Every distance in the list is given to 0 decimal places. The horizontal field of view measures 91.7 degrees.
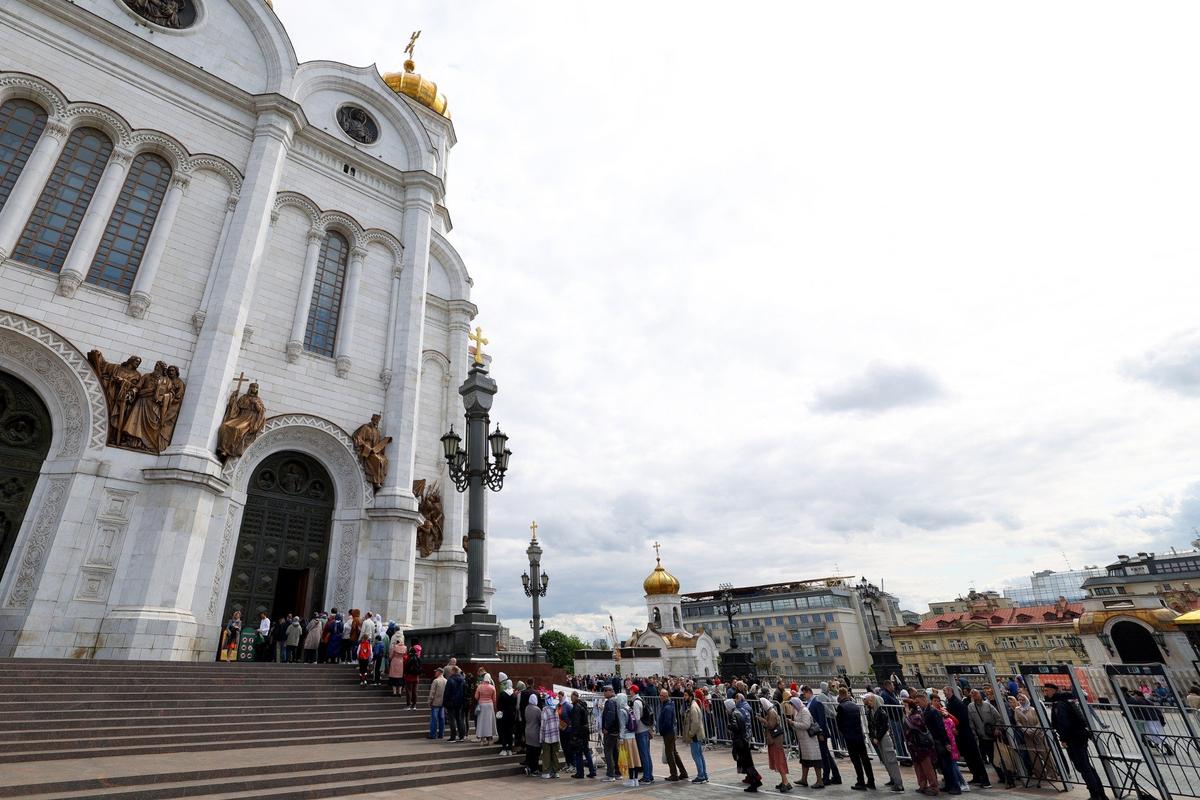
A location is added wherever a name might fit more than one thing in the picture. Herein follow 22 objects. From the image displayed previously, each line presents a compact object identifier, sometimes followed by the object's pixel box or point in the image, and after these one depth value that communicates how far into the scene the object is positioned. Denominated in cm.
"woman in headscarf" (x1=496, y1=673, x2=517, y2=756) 909
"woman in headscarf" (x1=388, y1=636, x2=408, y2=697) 1093
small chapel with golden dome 4100
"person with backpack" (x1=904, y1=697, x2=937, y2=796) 756
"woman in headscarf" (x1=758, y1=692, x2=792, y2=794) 805
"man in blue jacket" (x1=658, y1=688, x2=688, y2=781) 875
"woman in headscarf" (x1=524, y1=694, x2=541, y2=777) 853
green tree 7731
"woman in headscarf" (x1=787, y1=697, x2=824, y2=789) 820
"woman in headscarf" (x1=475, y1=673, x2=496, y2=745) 925
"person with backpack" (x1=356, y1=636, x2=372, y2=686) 1165
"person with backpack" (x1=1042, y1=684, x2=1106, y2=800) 688
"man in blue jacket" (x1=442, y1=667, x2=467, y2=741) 910
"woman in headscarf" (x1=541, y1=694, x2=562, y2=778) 845
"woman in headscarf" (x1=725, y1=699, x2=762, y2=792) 815
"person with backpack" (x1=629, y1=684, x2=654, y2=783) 861
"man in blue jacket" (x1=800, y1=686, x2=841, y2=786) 839
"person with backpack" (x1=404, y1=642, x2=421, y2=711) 1080
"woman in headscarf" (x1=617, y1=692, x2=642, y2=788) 852
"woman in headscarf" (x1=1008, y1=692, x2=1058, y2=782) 779
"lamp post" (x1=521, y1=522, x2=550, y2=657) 2030
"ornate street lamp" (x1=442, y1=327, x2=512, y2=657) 1088
